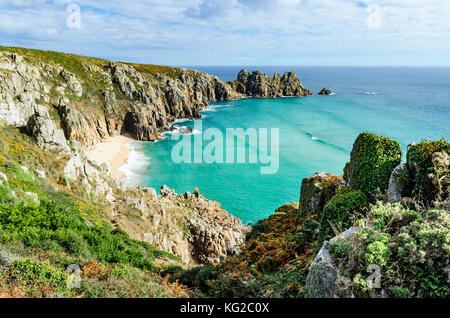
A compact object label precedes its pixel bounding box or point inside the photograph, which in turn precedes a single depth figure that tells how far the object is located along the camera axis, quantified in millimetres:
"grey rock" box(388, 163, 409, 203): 9266
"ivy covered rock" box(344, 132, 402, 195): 10359
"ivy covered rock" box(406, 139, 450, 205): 8305
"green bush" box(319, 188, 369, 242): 9698
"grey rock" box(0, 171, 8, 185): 14311
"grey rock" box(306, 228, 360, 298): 5977
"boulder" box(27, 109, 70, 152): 23594
